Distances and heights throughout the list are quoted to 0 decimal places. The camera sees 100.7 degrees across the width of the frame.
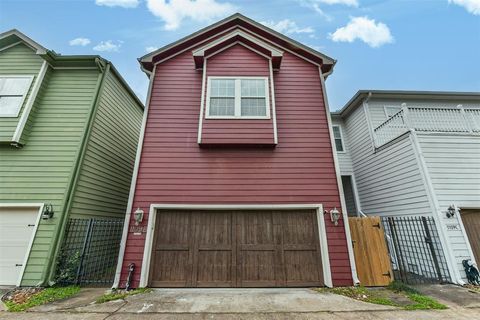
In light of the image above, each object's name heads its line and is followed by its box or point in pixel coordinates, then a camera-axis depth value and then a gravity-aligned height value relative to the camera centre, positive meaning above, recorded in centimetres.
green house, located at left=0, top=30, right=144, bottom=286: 572 +257
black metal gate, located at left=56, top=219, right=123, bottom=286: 558 -68
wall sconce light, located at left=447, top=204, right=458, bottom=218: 609 +55
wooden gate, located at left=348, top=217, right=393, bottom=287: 553 -60
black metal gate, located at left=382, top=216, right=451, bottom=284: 584 -59
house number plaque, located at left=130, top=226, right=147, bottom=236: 562 +2
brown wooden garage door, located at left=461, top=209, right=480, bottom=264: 600 +11
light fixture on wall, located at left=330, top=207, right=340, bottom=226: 580 +39
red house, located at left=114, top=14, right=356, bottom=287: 551 +158
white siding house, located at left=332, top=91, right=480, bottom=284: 612 +247
